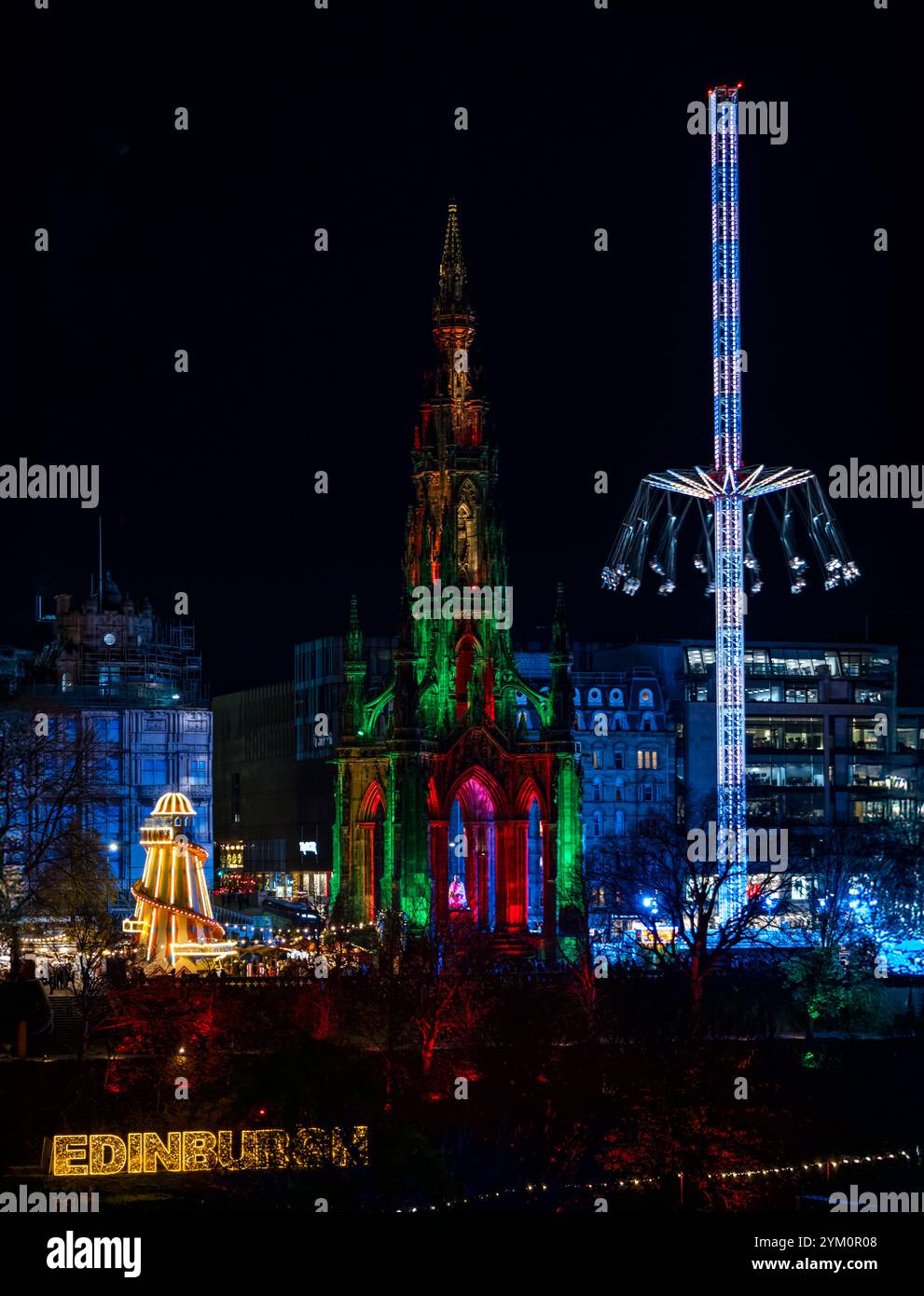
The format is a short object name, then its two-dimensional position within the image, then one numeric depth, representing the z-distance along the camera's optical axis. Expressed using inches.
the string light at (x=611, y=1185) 2871.6
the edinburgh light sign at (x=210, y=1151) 2871.6
